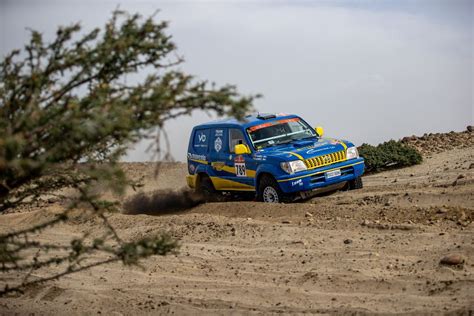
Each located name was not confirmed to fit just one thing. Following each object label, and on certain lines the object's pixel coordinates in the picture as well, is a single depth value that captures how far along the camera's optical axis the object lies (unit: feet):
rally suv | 87.66
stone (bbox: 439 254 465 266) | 55.98
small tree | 37.58
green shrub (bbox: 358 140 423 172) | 117.08
